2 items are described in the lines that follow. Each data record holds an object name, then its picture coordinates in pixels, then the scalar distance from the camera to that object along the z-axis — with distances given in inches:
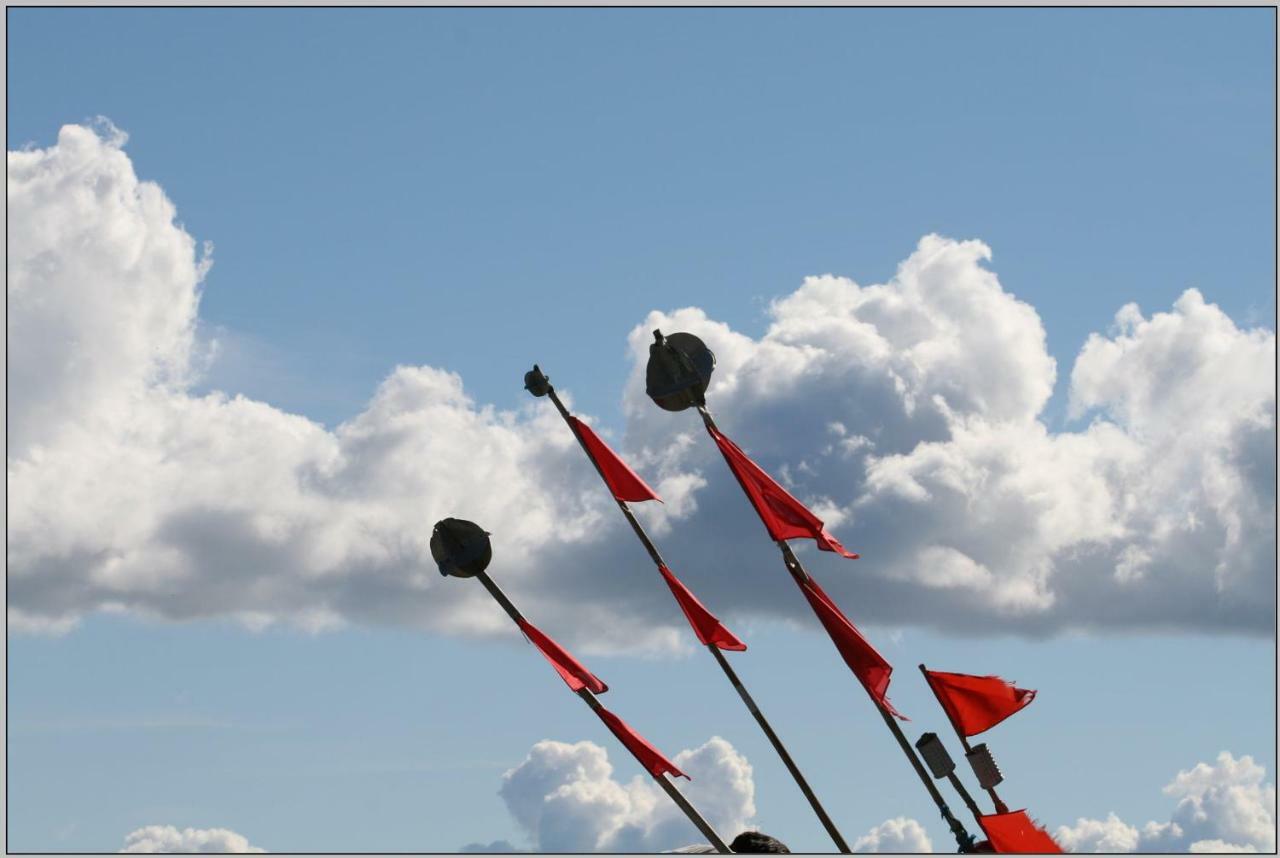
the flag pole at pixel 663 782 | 1512.3
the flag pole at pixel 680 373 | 1701.5
